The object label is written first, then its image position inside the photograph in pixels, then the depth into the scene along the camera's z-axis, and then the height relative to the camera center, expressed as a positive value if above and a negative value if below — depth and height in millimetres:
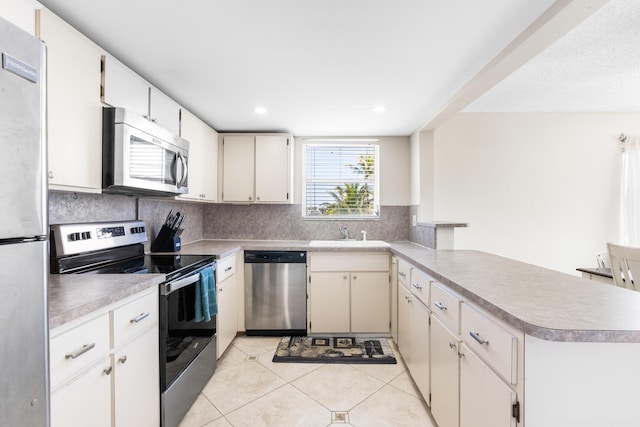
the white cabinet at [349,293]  2996 -819
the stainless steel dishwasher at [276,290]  3012 -790
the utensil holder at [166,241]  2494 -242
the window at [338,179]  3701 +417
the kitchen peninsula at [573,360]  891 -465
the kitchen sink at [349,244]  3029 -341
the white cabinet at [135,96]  1639 +749
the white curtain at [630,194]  3242 +203
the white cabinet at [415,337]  1890 -909
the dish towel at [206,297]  2006 -594
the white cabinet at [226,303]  2486 -825
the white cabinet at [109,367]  1017 -631
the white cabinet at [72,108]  1312 +506
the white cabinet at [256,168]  3334 +497
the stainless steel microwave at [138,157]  1631 +346
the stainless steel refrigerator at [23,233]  651 -49
